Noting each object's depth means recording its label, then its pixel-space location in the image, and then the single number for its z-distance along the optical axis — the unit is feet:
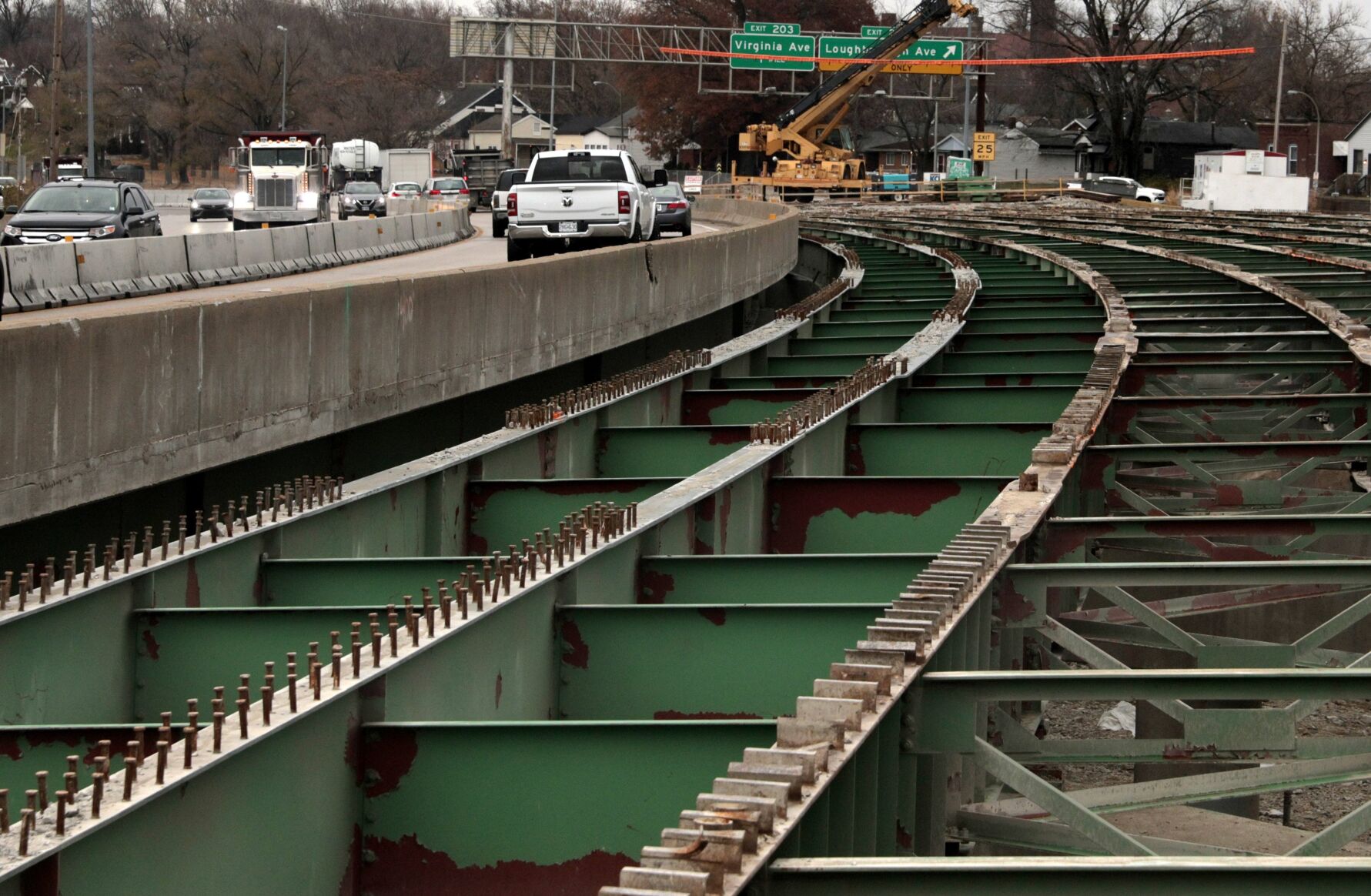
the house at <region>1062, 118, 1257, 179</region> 418.10
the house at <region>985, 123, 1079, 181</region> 429.38
